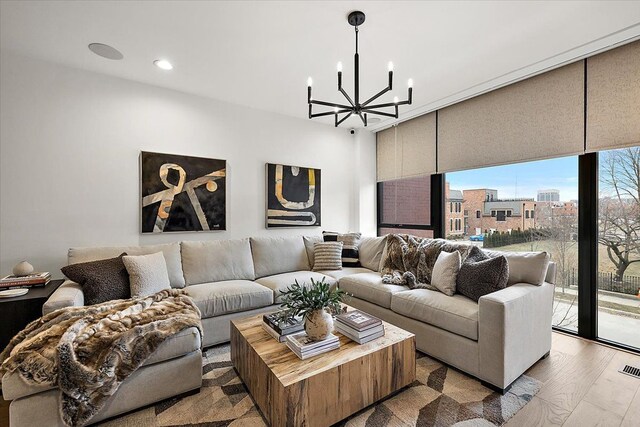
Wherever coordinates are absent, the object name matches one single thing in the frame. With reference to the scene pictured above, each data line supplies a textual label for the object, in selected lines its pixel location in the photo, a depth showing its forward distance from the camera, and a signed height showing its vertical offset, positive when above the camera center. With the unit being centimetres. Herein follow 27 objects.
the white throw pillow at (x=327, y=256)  368 -59
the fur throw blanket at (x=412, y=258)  286 -51
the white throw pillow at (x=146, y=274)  248 -57
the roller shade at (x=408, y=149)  407 +96
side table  207 -75
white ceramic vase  177 -72
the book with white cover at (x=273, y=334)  190 -85
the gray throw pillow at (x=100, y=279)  230 -57
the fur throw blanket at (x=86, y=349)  151 -79
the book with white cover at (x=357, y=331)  187 -81
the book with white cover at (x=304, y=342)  171 -82
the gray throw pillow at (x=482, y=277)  230 -55
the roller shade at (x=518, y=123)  269 +96
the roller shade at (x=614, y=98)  234 +96
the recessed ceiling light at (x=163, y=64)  269 +143
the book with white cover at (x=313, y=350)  169 -86
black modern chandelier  201 +89
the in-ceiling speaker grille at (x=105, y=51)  243 +142
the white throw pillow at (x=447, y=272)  253 -57
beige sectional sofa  178 -85
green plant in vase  177 -61
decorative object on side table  243 -49
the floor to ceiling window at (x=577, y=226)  254 -16
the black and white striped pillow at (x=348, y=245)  382 -47
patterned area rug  170 -126
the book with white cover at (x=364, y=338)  186 -85
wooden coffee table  149 -97
